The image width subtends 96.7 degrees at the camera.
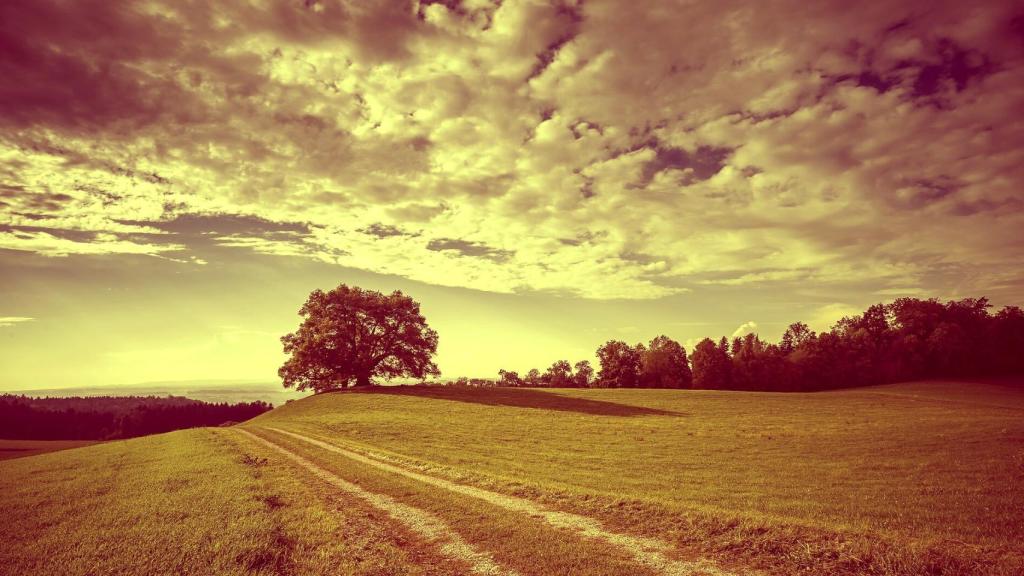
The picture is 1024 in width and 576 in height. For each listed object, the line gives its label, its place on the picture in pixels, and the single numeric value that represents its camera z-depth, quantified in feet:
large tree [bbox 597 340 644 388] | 321.32
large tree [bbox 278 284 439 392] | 220.02
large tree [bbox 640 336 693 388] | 315.17
